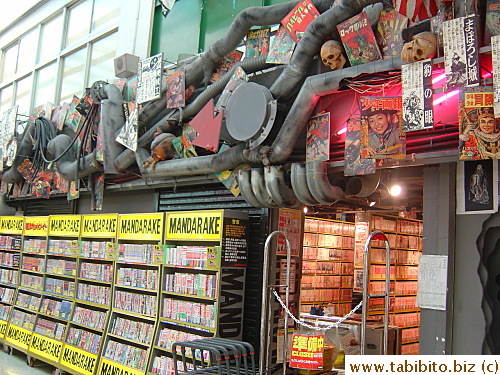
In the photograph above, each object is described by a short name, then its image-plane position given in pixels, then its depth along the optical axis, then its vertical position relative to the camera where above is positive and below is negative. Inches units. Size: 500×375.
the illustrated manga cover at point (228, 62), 221.8 +84.4
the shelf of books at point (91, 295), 265.3 -27.4
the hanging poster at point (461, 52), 128.3 +55.7
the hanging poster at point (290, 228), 213.6 +12.7
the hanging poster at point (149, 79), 245.8 +84.5
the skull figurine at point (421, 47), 137.5 +59.7
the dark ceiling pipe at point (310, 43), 156.0 +71.2
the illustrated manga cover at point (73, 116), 325.6 +83.4
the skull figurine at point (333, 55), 161.0 +65.7
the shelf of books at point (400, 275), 311.0 -6.5
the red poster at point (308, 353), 152.4 -28.5
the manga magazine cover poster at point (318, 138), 170.2 +41.5
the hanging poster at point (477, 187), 140.3 +23.6
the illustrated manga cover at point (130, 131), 249.1 +58.5
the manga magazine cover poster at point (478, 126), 126.4 +36.3
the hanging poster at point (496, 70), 122.8 +48.8
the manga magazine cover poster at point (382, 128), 148.3 +40.1
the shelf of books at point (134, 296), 233.6 -23.1
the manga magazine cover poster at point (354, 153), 156.7 +34.3
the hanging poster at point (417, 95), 136.6 +46.6
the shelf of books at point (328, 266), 300.2 -3.4
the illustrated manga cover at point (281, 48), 181.0 +75.5
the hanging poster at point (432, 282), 147.0 -4.4
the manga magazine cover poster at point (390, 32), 152.2 +70.8
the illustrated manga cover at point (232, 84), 199.2 +67.4
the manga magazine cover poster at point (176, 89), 234.2 +75.7
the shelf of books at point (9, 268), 354.3 -21.0
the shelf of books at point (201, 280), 203.8 -11.8
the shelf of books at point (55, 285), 296.0 -25.6
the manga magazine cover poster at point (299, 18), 173.8 +83.6
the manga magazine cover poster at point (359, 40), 154.7 +68.6
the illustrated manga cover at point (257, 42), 203.3 +86.8
